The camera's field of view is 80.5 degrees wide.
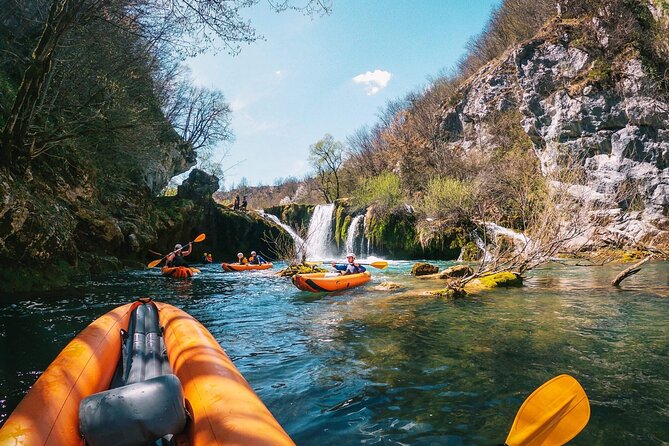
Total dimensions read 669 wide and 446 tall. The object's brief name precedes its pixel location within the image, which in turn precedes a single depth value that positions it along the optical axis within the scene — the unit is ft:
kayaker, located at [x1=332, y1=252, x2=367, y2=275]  36.14
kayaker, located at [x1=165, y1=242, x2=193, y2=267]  45.70
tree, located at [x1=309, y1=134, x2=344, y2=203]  125.49
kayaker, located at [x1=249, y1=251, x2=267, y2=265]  56.82
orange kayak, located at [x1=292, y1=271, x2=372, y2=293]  30.99
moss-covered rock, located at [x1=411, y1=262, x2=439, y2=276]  42.96
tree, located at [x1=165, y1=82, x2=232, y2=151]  103.81
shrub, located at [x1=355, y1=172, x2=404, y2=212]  75.69
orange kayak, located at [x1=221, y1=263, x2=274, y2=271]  52.11
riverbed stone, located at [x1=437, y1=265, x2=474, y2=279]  37.06
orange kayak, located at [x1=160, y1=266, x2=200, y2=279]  42.19
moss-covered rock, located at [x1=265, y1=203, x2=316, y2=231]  90.17
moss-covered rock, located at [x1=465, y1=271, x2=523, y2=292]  31.50
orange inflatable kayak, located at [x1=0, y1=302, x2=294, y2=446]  5.74
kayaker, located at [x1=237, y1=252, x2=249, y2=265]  56.55
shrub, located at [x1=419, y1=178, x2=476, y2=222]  68.59
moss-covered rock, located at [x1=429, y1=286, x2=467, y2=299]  27.50
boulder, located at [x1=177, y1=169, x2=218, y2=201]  73.26
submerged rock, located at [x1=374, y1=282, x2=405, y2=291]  33.19
